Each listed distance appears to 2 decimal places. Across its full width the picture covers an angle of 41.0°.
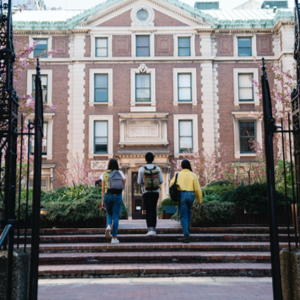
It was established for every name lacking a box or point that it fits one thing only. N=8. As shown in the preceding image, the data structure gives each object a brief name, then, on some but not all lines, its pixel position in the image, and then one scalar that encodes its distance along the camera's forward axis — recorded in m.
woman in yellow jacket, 8.76
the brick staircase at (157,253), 6.77
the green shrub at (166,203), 15.54
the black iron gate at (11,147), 3.86
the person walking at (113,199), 8.78
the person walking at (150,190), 9.14
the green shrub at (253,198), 10.56
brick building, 25.80
